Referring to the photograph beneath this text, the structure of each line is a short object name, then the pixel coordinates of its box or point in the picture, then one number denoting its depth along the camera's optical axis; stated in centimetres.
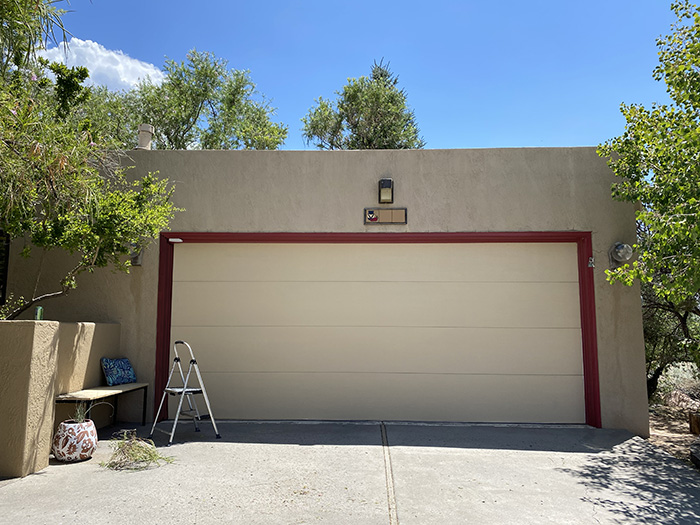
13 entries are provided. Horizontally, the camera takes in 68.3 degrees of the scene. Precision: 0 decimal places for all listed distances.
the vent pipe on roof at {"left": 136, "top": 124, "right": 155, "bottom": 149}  699
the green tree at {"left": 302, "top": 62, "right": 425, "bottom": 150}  1867
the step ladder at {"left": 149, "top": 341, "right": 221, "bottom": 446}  529
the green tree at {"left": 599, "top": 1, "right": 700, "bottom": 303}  434
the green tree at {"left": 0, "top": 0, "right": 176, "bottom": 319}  466
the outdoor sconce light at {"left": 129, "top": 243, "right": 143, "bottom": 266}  637
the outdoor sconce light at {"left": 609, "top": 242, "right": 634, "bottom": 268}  613
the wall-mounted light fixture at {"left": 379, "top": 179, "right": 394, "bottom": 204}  642
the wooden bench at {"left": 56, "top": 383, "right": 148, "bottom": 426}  502
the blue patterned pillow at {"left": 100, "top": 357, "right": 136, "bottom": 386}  591
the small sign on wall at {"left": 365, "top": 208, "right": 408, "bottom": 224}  649
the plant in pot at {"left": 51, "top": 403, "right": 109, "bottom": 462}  463
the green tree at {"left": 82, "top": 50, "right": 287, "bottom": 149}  1675
